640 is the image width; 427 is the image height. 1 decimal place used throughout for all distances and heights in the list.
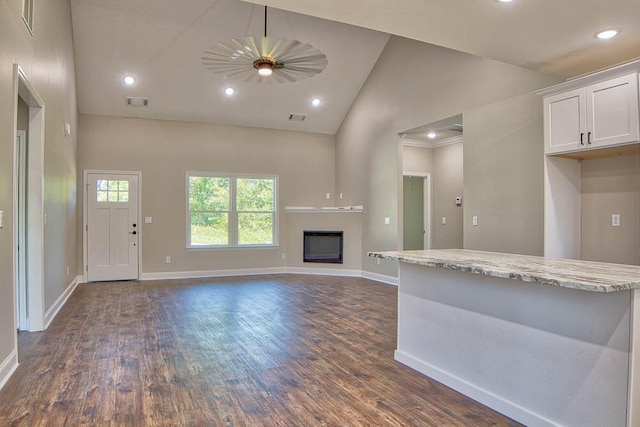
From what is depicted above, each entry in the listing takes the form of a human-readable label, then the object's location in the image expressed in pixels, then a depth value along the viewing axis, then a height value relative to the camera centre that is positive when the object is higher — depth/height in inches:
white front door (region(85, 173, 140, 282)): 279.1 -8.5
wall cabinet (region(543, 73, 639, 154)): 122.4 +31.2
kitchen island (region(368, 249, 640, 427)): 72.7 -26.0
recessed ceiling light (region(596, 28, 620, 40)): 121.1 +53.5
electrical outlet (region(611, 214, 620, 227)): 144.6 -2.3
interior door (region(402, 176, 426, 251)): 353.4 +0.8
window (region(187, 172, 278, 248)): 304.5 +3.1
